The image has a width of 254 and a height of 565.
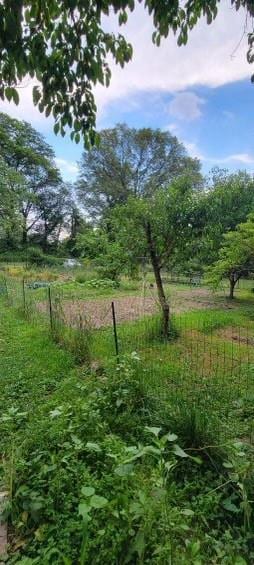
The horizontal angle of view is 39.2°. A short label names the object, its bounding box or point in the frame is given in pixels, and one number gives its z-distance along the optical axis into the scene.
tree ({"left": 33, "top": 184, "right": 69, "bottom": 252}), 34.06
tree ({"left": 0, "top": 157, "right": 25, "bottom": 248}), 14.09
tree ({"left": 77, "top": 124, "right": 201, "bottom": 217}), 31.62
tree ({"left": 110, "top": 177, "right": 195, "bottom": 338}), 5.63
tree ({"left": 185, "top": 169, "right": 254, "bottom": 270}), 5.84
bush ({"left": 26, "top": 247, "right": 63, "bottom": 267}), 24.49
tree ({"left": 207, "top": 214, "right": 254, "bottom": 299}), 7.12
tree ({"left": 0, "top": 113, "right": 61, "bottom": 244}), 26.78
